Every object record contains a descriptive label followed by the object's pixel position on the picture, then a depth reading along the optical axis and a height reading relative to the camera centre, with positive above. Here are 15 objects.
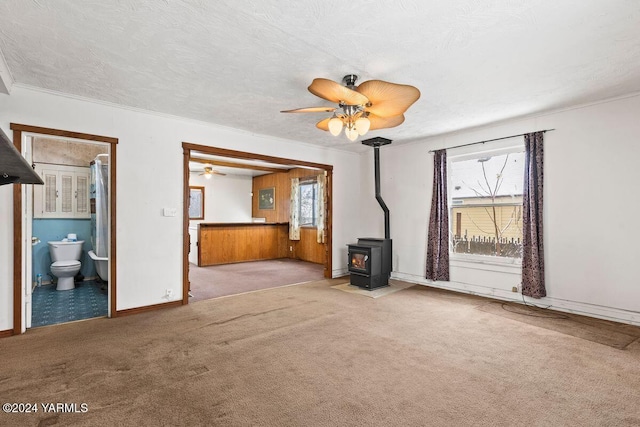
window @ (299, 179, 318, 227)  7.76 +0.26
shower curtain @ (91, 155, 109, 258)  4.66 +0.10
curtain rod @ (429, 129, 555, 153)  3.87 +1.03
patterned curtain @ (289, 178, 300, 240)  8.00 +0.05
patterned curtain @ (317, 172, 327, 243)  7.22 +0.19
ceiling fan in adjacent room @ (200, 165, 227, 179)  7.76 +1.12
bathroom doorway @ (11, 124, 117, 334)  3.49 -0.23
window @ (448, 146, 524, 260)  4.28 +0.13
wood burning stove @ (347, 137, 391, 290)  4.78 -0.78
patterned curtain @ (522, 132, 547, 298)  3.88 -0.11
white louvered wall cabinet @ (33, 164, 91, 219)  4.99 +0.37
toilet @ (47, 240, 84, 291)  4.52 -0.72
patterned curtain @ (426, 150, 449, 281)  4.88 -0.16
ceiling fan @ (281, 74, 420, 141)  2.36 +0.94
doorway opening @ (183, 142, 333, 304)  5.14 -0.36
